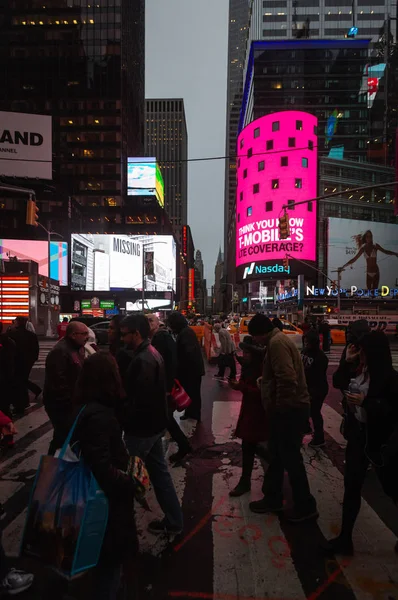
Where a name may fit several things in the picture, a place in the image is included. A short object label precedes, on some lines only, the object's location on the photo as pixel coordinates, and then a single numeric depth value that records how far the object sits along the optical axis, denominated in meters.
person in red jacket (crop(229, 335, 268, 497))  4.28
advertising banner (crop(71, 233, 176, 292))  59.38
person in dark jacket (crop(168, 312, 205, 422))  6.77
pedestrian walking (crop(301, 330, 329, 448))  5.84
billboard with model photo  54.03
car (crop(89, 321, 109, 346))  22.85
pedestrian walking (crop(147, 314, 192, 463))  5.35
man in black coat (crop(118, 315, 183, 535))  3.21
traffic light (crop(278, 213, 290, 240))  15.35
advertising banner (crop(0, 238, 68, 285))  48.97
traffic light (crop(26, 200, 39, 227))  13.42
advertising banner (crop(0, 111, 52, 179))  36.66
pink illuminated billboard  52.94
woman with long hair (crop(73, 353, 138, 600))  2.25
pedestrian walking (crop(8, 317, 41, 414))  7.99
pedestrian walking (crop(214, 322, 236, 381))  11.97
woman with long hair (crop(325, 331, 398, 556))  2.95
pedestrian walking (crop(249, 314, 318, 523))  3.73
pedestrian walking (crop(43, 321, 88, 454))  4.47
